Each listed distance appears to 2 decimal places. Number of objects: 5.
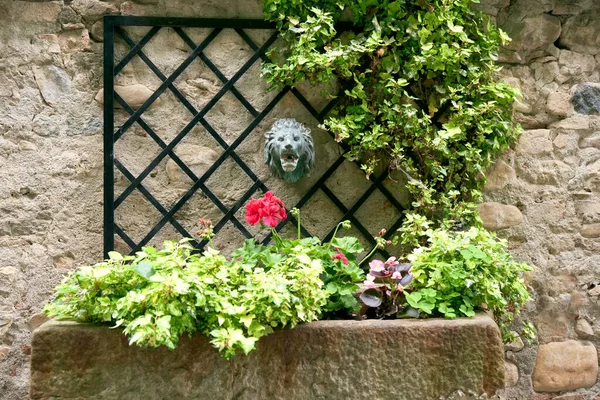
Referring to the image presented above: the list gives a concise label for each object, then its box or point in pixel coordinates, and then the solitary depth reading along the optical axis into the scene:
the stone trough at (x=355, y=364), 2.43
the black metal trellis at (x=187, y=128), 3.19
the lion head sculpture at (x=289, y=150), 3.07
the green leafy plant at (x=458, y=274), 2.56
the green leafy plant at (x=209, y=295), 2.29
